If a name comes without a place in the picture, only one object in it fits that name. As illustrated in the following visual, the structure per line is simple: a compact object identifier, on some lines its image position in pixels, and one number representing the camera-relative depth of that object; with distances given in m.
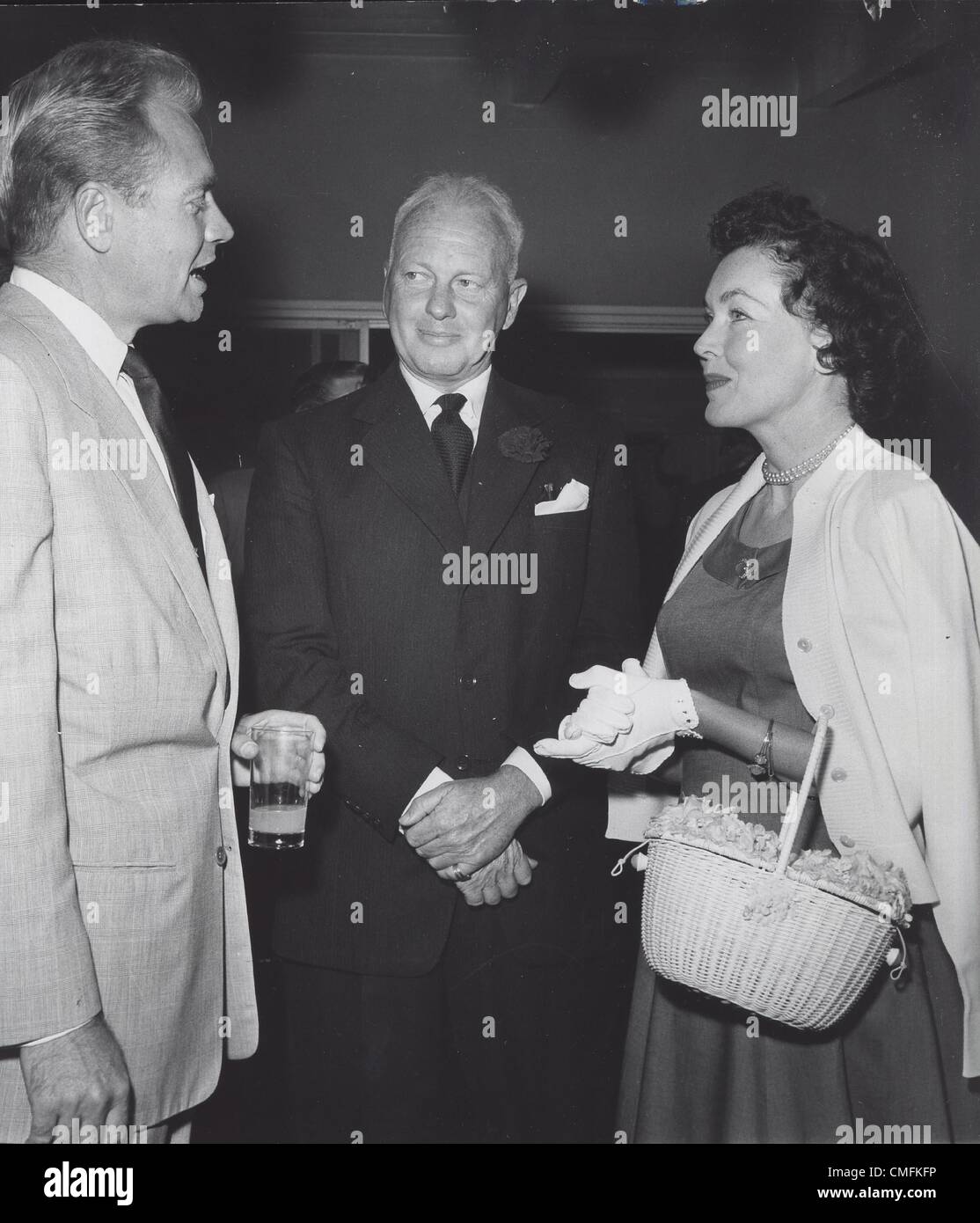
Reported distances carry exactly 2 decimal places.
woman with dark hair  1.64
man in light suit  1.24
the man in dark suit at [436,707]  1.94
